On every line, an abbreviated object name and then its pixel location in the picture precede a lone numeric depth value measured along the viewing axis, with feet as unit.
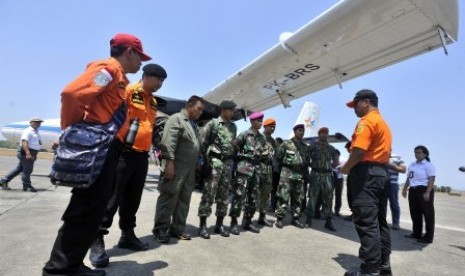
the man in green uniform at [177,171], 12.18
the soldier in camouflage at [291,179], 17.75
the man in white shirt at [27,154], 23.92
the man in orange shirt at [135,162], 10.30
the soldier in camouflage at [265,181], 16.92
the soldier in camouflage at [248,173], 15.28
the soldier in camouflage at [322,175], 18.70
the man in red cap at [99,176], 6.30
